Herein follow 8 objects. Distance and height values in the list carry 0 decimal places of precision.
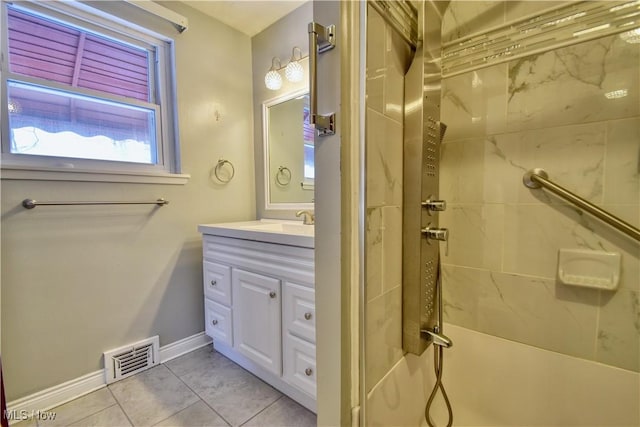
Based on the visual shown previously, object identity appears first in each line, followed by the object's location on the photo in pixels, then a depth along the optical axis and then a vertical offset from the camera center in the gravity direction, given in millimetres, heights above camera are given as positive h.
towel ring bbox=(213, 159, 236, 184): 2027 +216
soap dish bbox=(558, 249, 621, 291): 888 -249
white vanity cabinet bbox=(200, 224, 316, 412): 1242 -580
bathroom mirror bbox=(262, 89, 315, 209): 1985 +355
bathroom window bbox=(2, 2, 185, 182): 1356 +602
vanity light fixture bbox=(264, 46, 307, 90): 1851 +886
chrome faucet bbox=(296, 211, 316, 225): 1800 -127
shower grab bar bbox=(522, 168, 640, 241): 847 -13
